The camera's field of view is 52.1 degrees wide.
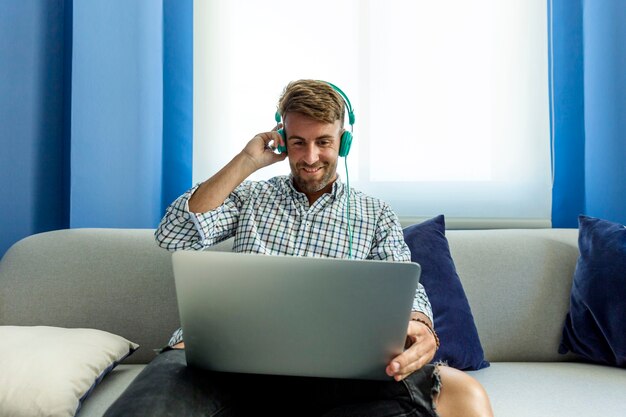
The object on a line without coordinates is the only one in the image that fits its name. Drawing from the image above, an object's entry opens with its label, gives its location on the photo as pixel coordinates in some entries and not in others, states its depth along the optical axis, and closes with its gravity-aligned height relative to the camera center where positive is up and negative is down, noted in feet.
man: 3.81 +0.02
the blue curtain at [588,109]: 7.15 +1.25
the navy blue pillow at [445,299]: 5.53 -0.72
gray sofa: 5.83 -0.67
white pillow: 4.12 -1.03
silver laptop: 3.02 -0.45
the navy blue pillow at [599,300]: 5.59 -0.73
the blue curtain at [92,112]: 6.63 +1.20
